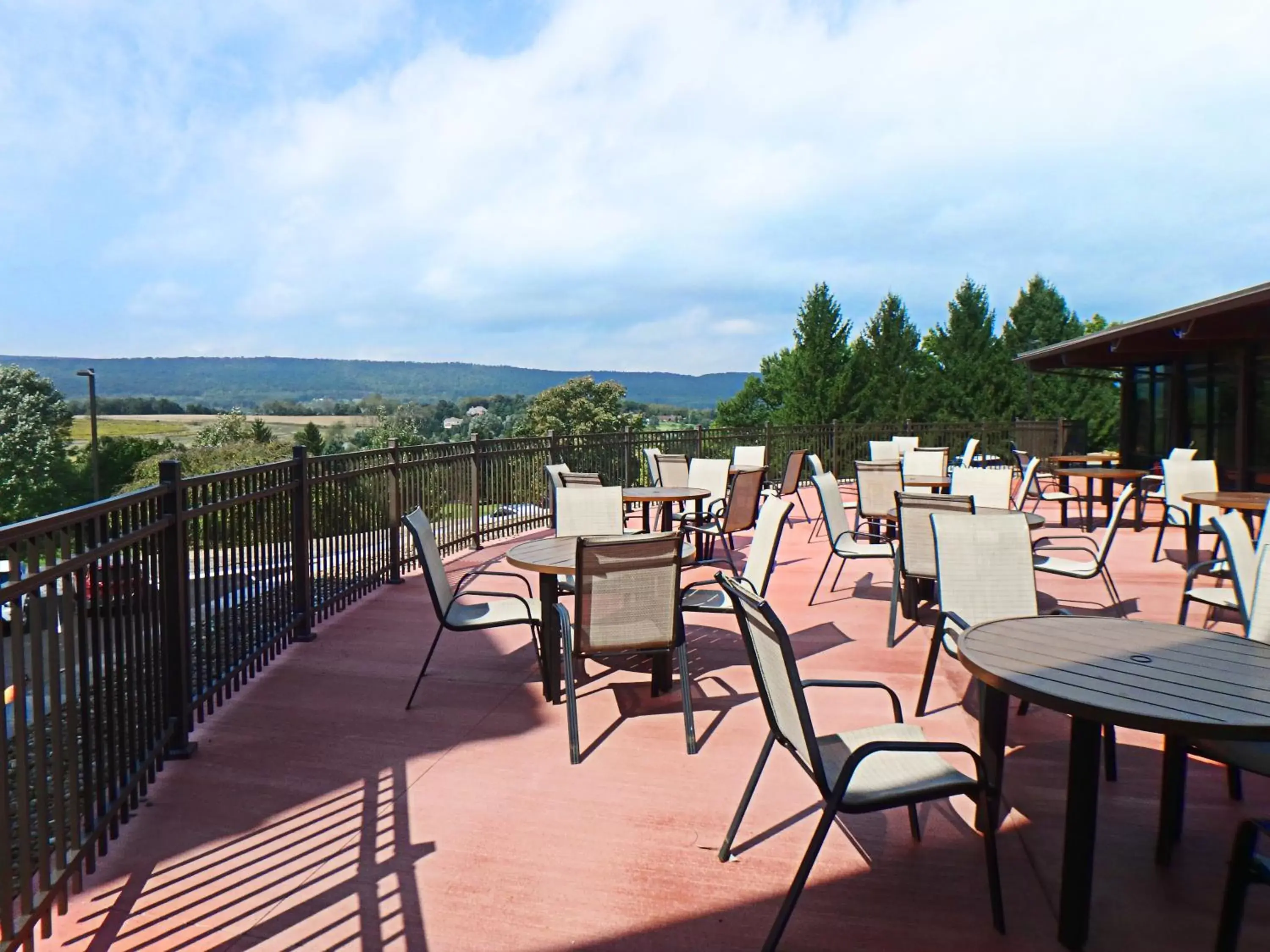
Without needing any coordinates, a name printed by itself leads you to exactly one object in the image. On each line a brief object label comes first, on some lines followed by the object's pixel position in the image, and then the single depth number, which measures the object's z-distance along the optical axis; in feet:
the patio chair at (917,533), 17.25
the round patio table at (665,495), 24.68
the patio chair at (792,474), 33.86
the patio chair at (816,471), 28.40
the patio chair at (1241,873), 6.66
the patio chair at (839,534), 20.30
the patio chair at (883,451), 41.75
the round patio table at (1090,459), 50.37
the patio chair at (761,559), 14.38
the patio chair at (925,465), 32.19
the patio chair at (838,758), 7.46
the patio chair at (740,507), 24.91
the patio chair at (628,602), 12.53
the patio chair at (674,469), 31.14
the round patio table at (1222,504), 22.16
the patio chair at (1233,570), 12.85
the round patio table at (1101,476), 32.99
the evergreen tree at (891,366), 133.18
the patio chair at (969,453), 40.45
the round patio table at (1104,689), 7.20
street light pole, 138.92
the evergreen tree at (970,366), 136.67
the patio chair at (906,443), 44.50
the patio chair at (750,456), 38.24
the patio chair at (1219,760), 8.47
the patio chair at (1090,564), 18.15
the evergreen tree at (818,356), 129.70
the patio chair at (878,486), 25.64
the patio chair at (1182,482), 27.14
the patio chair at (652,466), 32.27
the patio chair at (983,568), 13.29
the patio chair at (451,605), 14.53
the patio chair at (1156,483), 35.42
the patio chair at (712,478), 31.50
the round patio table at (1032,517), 18.84
